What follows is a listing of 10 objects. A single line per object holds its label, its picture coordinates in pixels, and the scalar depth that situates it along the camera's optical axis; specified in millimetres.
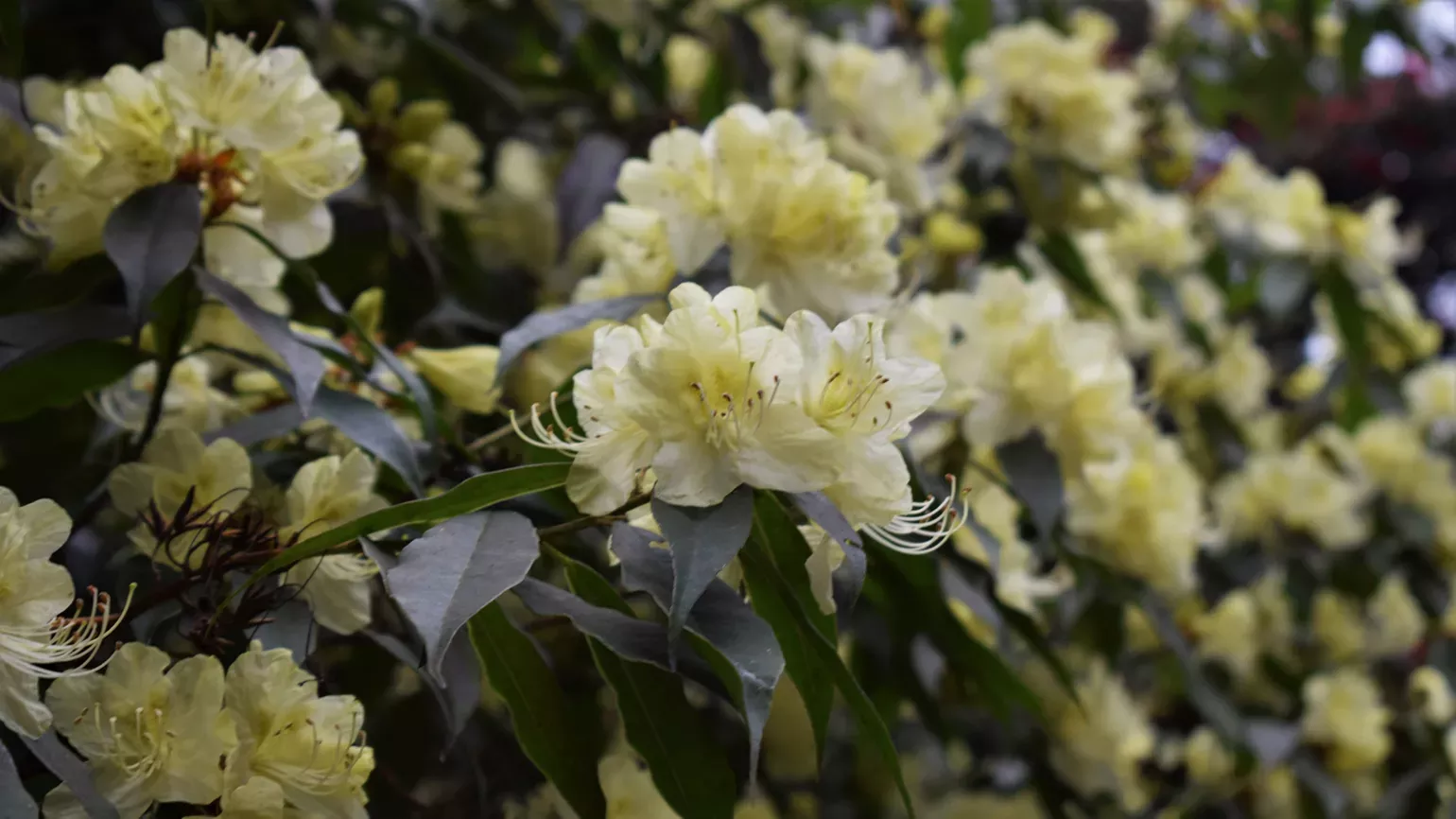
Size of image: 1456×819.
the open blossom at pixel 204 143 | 873
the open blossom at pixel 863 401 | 695
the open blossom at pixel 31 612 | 639
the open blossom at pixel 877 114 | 1364
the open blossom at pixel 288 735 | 686
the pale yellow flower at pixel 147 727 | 673
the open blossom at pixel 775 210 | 966
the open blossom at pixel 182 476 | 816
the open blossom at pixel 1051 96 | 1521
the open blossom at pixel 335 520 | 775
